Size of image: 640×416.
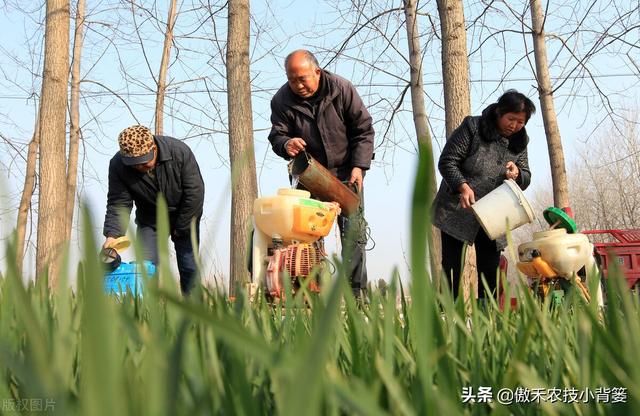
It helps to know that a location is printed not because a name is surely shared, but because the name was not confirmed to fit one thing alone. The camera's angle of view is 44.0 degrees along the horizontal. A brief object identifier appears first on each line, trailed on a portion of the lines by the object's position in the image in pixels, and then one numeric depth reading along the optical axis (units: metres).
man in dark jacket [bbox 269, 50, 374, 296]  4.93
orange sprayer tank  4.89
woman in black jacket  4.68
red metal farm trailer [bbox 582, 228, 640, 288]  7.35
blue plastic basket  5.05
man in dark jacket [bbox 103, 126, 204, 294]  4.71
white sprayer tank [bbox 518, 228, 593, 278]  5.25
